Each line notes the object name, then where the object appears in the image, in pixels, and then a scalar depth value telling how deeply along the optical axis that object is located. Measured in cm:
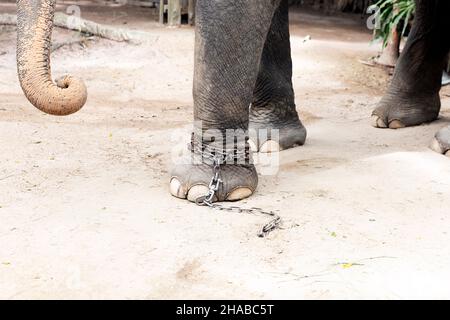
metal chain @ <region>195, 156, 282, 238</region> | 258
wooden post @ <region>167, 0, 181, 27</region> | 851
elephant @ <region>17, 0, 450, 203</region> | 228
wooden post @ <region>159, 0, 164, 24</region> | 868
